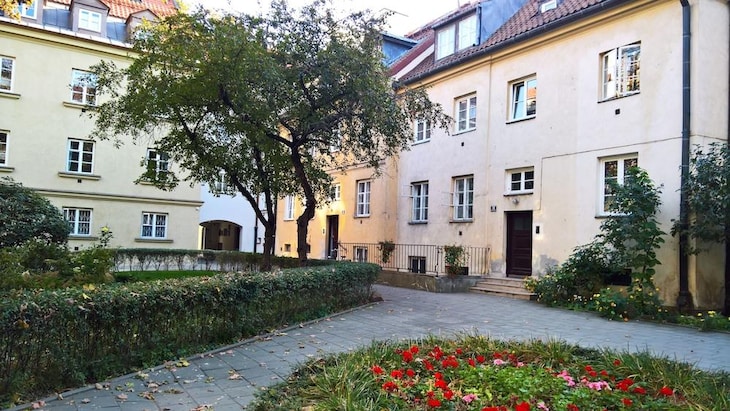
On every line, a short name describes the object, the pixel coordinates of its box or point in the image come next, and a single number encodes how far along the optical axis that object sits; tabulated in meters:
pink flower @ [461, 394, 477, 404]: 4.13
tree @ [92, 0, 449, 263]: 11.81
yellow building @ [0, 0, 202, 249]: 22.64
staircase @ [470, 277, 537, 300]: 14.53
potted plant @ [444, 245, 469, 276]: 16.30
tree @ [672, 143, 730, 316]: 10.79
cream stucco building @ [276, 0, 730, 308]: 12.30
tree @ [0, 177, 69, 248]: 13.88
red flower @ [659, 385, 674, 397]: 4.27
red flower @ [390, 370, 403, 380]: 4.68
